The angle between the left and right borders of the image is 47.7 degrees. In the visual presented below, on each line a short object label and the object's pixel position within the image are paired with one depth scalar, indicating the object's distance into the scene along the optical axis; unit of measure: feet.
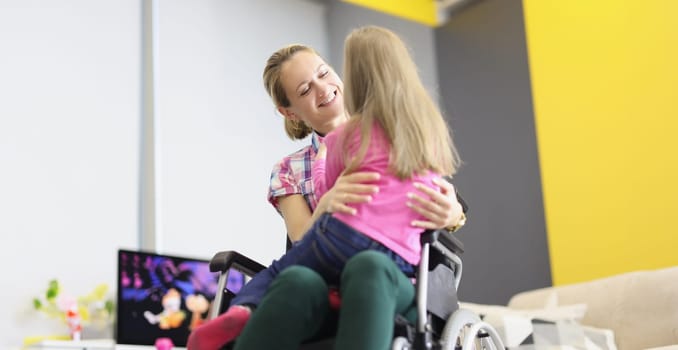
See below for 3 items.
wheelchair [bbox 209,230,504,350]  4.52
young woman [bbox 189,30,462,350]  4.63
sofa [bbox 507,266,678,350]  9.41
